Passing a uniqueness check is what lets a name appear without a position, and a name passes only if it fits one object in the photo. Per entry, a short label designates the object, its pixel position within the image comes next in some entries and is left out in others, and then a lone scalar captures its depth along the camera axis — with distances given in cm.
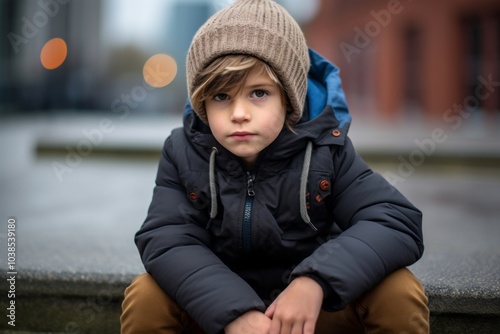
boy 151
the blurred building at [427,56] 1434
